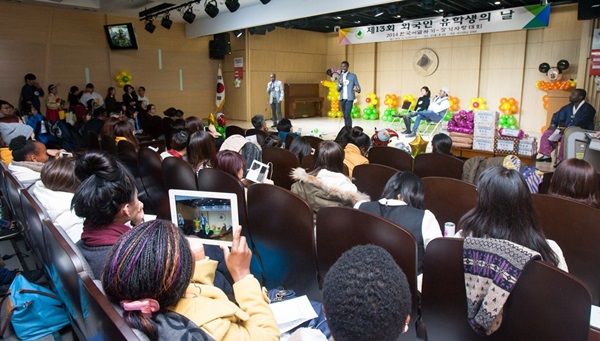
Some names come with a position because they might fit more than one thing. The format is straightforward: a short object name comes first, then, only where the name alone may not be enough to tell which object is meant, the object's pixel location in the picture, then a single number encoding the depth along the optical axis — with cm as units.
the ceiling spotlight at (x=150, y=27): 995
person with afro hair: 79
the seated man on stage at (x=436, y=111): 895
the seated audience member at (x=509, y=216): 154
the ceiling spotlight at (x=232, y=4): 759
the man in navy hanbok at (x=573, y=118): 668
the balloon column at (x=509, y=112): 1003
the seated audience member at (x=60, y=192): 207
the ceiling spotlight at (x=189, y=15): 905
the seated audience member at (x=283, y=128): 561
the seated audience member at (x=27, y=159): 318
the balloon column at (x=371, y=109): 1291
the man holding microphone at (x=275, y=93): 1100
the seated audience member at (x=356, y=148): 359
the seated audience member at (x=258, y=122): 576
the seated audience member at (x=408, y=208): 179
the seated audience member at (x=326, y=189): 233
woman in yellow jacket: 92
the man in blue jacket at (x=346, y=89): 888
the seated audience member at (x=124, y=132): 486
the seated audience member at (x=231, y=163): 266
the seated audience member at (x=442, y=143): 411
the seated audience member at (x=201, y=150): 326
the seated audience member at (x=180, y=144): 372
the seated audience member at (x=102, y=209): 147
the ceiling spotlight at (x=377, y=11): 785
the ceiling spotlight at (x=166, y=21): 961
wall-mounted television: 1055
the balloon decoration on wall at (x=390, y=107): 1227
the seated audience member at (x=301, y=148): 406
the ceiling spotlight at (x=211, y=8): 846
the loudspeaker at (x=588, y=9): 686
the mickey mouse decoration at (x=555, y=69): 902
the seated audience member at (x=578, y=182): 210
